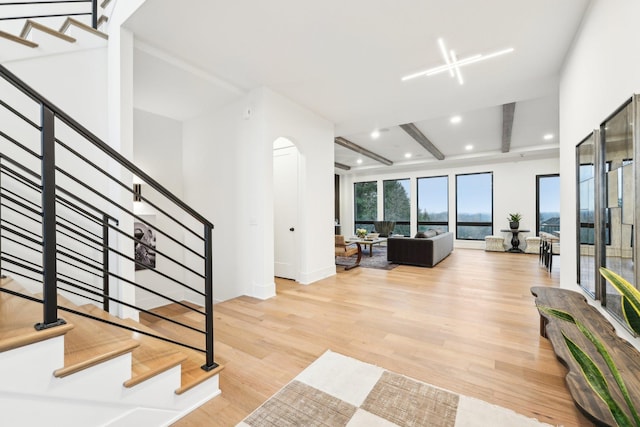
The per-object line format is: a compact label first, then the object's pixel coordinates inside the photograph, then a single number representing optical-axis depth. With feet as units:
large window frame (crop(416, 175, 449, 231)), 32.30
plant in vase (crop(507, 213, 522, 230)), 27.25
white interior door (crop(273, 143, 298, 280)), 15.99
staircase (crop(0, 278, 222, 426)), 3.72
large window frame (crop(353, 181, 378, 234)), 37.11
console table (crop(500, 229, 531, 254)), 26.95
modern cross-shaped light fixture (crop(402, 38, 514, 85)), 9.86
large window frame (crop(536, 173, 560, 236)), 27.50
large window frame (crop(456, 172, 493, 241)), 30.14
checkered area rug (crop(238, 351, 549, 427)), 5.16
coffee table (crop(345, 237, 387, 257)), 23.40
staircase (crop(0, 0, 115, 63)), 7.51
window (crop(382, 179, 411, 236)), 34.73
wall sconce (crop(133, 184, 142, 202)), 14.12
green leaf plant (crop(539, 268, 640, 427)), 2.43
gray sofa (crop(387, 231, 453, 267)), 19.83
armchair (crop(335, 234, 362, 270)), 19.04
